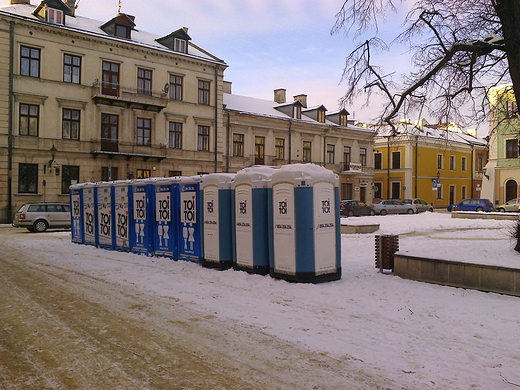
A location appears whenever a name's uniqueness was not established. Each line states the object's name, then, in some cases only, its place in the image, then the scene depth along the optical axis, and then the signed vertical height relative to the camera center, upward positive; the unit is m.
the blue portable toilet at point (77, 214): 16.86 -0.65
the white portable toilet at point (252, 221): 9.84 -0.52
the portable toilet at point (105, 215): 14.91 -0.63
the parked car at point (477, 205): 40.81 -0.65
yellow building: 54.97 +3.57
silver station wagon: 22.95 -1.02
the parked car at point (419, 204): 42.37 -0.62
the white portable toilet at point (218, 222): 10.67 -0.59
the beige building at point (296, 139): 40.50 +5.73
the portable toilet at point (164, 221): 12.39 -0.67
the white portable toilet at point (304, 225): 9.01 -0.55
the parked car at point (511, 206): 38.15 -0.70
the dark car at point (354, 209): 37.91 -0.97
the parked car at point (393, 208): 39.50 -0.92
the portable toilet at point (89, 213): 15.87 -0.58
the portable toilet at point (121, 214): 14.07 -0.55
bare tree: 9.45 +3.38
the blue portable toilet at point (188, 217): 11.56 -0.53
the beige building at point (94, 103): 28.73 +6.66
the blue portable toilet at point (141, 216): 13.18 -0.58
